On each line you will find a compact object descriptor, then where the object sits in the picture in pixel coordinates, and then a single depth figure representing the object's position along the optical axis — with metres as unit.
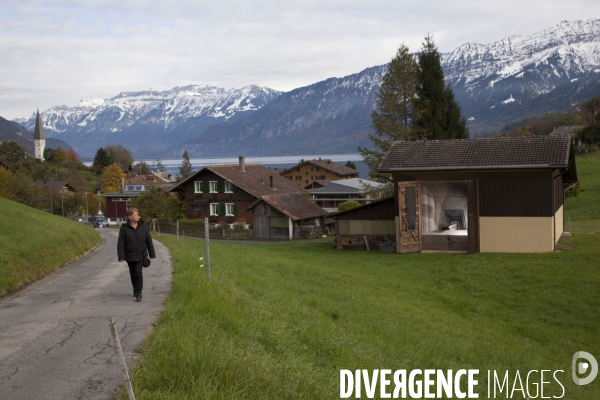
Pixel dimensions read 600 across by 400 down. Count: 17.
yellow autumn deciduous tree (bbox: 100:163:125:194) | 116.50
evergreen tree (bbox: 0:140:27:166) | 121.06
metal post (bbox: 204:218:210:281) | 11.53
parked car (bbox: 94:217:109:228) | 80.79
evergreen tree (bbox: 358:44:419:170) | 45.00
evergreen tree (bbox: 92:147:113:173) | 145.43
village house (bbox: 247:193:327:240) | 52.53
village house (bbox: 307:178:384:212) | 82.25
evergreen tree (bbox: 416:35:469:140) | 45.62
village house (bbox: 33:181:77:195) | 95.39
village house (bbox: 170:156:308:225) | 62.06
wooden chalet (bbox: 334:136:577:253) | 25.50
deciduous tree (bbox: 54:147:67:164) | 137.00
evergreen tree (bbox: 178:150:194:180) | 141.81
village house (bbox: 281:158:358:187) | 112.94
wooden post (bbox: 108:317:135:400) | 5.60
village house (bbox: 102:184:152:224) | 87.25
